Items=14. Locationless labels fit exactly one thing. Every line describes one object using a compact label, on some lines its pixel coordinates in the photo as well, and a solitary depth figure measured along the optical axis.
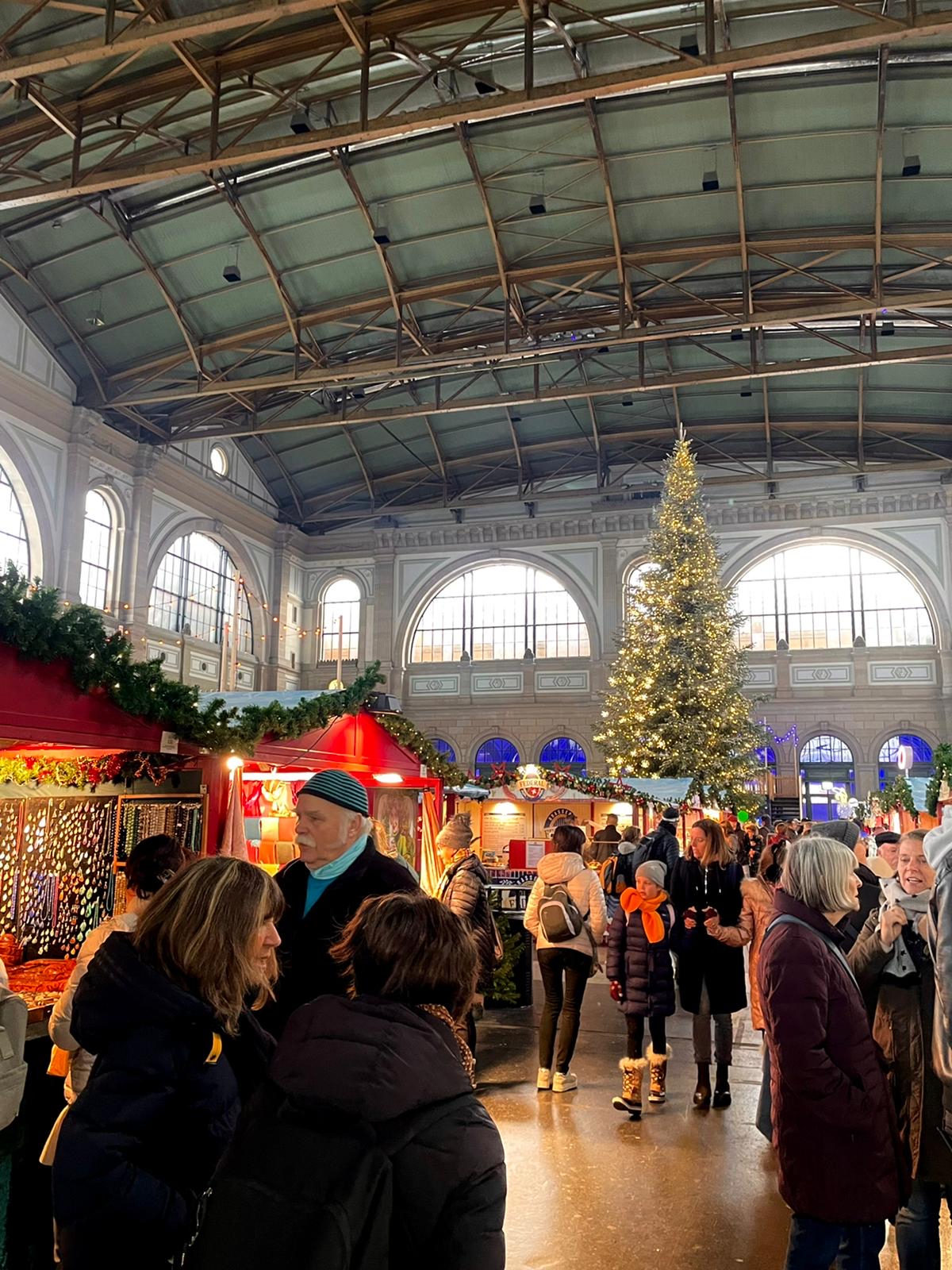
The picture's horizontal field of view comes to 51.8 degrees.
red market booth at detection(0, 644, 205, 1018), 5.15
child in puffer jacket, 5.11
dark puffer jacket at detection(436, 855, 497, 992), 5.32
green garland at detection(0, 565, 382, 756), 4.31
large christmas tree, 18.09
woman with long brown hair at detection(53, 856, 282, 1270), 1.74
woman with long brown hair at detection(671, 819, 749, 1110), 5.27
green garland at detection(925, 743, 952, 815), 9.16
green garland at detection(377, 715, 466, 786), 7.99
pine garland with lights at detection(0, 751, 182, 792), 5.40
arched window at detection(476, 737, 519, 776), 24.95
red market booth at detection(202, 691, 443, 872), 5.87
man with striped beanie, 2.55
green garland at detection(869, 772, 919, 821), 12.13
